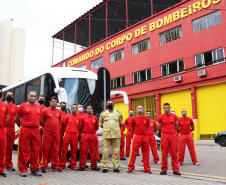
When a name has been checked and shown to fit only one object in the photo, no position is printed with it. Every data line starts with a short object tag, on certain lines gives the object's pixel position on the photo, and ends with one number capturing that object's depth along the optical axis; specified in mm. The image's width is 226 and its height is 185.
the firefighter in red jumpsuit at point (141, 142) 6660
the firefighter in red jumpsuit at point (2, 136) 5695
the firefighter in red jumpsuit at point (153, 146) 8688
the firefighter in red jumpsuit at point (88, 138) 7062
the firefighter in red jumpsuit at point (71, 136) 7047
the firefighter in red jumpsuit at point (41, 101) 7166
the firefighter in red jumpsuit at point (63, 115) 7662
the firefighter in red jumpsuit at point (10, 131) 6531
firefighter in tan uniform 6758
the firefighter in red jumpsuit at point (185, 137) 8375
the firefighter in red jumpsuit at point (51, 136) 6629
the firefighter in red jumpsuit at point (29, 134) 5891
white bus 9836
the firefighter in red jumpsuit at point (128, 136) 10570
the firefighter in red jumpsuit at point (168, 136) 6480
